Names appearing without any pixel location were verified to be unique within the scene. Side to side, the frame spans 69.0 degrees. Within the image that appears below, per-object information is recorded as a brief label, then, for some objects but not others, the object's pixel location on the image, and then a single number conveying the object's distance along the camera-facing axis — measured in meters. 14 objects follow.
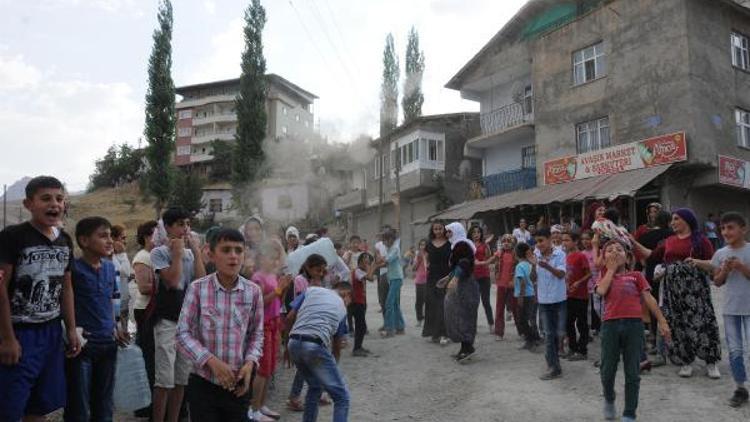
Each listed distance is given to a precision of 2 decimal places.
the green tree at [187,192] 41.22
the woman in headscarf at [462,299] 7.22
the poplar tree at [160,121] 39.25
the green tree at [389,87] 32.97
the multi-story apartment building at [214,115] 64.62
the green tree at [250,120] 36.62
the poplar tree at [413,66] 36.69
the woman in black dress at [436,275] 8.00
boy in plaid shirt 2.93
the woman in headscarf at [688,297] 5.89
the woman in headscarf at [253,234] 5.46
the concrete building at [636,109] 16.67
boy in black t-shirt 3.03
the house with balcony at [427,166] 27.84
